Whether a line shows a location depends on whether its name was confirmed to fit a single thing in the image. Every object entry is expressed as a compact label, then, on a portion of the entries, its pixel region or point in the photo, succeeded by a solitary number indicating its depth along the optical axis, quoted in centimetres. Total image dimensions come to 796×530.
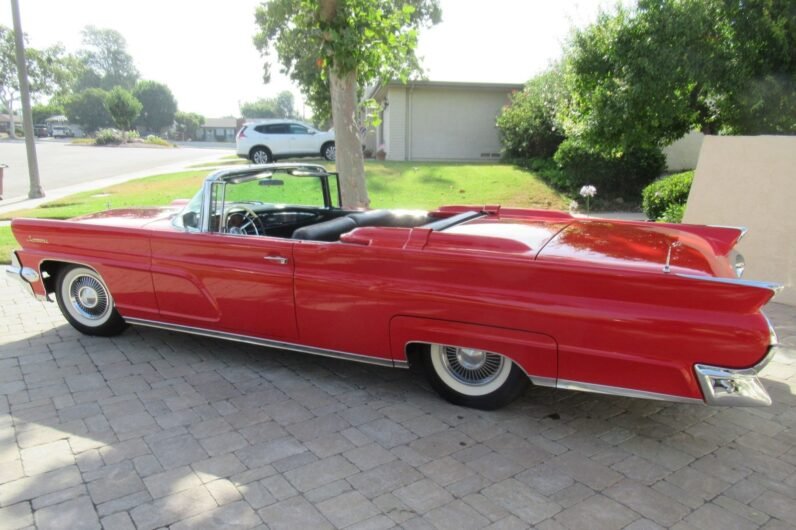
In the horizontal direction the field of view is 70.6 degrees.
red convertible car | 268
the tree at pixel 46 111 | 7664
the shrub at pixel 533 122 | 1566
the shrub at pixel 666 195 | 905
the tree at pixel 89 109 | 7312
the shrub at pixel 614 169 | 1301
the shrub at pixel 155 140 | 4988
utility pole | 1437
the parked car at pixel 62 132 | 6809
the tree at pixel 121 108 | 5222
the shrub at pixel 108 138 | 4297
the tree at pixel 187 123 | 8281
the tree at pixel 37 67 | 5600
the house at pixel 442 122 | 1984
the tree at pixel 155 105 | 8000
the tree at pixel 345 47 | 682
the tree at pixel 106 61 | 9769
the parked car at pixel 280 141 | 1927
